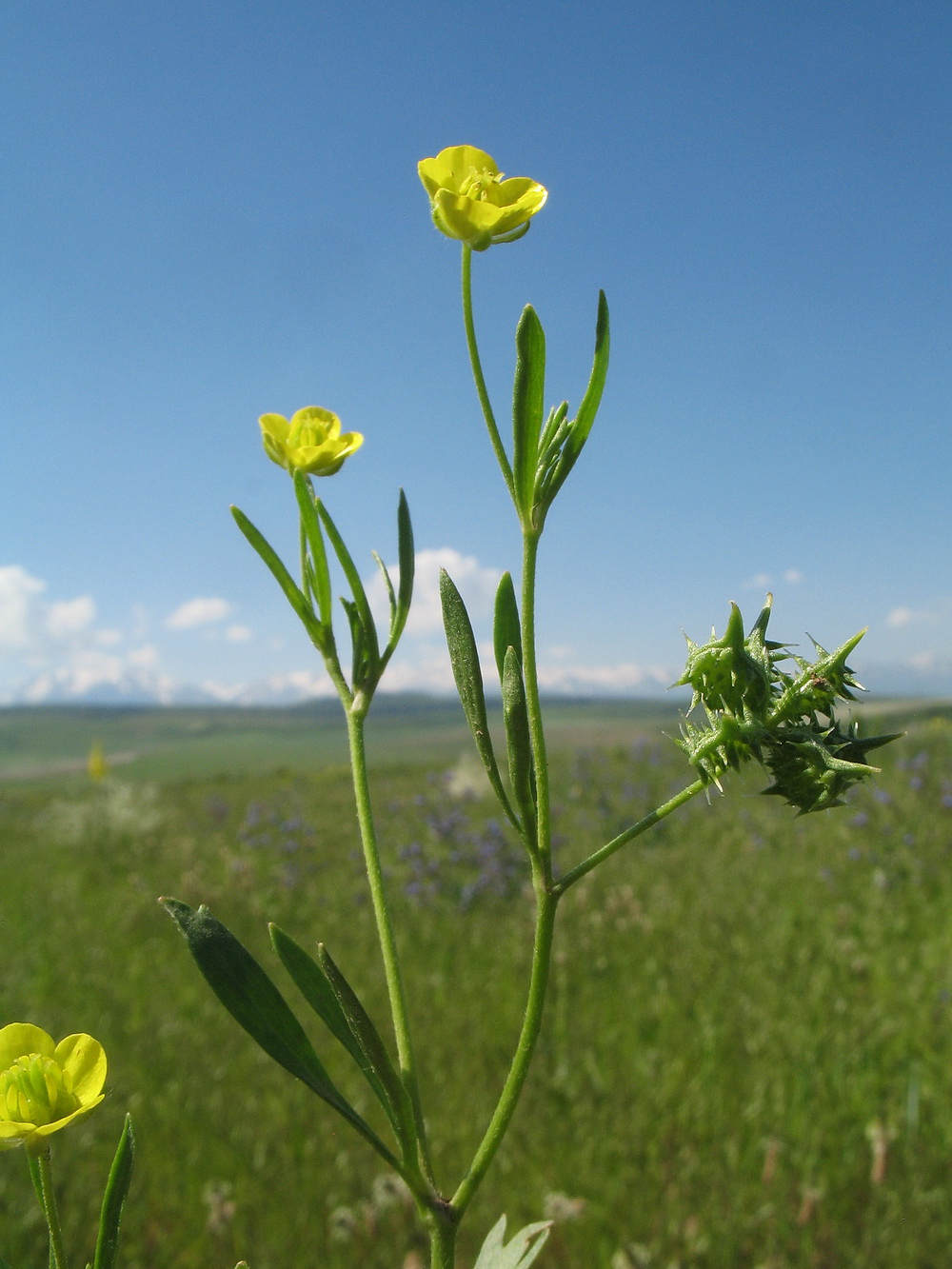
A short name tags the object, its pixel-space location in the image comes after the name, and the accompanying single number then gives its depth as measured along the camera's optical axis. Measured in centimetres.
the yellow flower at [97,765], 566
